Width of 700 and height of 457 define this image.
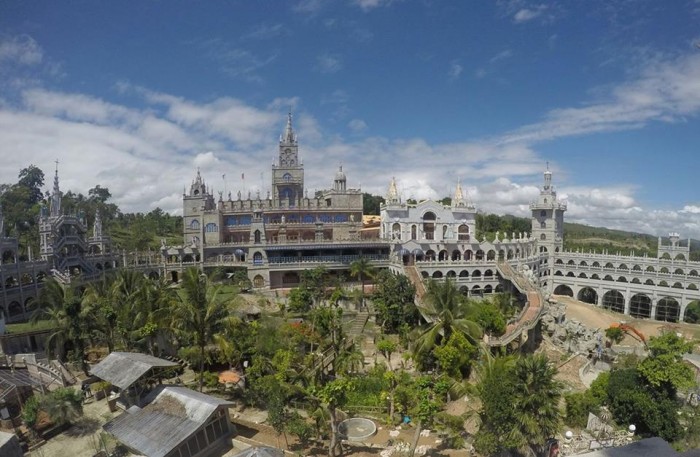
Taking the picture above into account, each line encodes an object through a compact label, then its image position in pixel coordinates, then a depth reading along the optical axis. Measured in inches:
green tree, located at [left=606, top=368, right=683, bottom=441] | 842.2
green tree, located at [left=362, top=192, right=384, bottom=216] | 4165.8
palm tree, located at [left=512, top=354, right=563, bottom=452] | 662.5
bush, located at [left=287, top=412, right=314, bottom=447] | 743.1
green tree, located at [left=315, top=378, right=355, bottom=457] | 715.4
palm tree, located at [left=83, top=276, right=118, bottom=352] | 1023.6
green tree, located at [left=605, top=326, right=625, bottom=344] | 1525.6
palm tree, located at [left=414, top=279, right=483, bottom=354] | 1096.2
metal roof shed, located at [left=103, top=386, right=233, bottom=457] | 687.1
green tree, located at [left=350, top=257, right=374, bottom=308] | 1838.1
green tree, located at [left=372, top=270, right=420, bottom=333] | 1485.0
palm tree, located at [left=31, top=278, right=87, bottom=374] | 987.9
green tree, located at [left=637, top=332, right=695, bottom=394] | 864.3
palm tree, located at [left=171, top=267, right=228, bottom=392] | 925.2
